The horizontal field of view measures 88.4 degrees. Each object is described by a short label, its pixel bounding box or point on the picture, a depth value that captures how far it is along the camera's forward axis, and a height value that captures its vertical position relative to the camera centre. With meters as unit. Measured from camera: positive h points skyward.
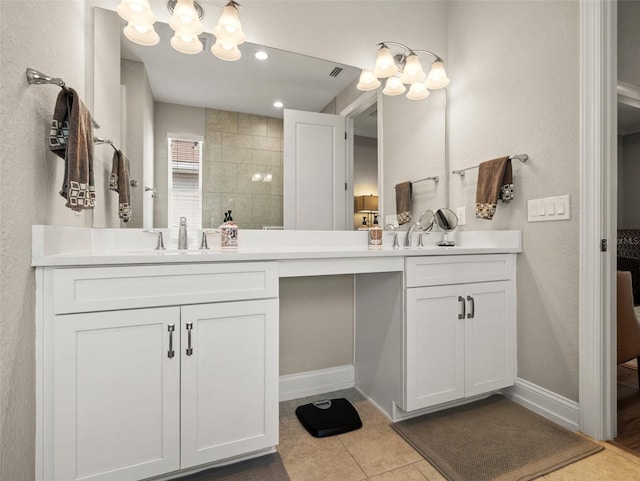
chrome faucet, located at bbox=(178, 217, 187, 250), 1.59 +0.03
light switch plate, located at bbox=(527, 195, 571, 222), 1.63 +0.17
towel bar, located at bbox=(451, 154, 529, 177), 1.82 +0.47
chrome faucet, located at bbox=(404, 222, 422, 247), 2.12 +0.03
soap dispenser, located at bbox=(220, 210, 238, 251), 1.65 +0.03
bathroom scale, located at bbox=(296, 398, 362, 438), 1.58 -0.89
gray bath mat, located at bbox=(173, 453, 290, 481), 1.28 -0.91
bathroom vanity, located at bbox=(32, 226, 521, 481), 1.03 -0.39
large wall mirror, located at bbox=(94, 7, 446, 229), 1.60 +0.63
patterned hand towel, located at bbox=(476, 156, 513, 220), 1.87 +0.33
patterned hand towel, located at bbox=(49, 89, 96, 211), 1.05 +0.32
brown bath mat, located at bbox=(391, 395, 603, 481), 1.33 -0.91
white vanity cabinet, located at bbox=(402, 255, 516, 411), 1.60 -0.44
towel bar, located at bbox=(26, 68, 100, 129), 0.97 +0.49
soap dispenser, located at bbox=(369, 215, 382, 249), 1.98 +0.03
